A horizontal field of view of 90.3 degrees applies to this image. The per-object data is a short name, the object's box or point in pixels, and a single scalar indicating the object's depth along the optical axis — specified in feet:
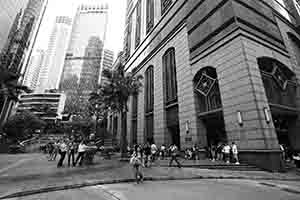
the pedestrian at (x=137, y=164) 27.39
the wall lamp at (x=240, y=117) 46.37
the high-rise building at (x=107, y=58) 337.52
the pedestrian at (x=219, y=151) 53.26
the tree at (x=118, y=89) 65.62
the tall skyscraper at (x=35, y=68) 479.82
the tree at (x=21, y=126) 127.91
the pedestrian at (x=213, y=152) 51.11
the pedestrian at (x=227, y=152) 45.66
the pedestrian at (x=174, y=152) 41.19
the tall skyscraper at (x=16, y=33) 137.18
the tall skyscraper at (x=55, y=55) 453.78
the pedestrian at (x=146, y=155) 43.06
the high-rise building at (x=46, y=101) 295.48
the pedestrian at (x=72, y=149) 44.77
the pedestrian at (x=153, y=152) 50.76
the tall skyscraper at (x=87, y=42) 328.08
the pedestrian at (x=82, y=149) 43.26
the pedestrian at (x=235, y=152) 44.12
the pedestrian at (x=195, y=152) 54.49
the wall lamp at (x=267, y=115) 43.31
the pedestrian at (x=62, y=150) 41.91
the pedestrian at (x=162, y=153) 63.57
